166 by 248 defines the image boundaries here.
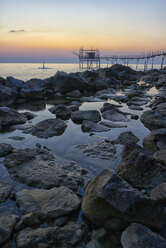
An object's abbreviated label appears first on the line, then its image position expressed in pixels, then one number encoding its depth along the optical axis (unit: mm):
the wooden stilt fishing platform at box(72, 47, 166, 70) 62188
